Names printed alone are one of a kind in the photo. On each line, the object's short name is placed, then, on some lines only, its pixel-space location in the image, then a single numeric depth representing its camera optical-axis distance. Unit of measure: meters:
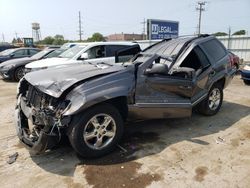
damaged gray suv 2.62
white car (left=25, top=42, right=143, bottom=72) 6.57
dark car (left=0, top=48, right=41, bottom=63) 10.72
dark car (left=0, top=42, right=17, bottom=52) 15.19
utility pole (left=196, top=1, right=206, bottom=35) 38.18
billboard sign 18.32
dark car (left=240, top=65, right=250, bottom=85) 7.31
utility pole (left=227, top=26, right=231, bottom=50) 14.06
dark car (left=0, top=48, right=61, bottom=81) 8.46
